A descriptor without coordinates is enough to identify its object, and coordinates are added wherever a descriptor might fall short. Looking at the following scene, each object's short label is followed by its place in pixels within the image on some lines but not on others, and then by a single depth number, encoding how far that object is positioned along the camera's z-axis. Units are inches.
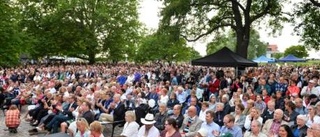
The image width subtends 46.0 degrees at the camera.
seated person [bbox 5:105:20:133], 417.1
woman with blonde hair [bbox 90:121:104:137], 255.3
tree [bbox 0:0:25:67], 1206.9
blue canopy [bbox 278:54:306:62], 1542.1
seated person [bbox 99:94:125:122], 386.9
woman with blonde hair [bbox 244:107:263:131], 297.9
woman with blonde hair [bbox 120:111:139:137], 301.6
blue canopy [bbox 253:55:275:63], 1661.2
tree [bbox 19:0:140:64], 1581.0
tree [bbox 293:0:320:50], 876.6
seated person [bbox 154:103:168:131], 345.4
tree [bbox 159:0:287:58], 925.8
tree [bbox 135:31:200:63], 1866.4
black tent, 624.4
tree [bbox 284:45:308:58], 2775.6
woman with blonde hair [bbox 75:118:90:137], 283.0
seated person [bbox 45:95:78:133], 401.1
